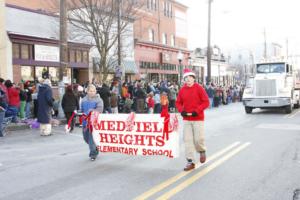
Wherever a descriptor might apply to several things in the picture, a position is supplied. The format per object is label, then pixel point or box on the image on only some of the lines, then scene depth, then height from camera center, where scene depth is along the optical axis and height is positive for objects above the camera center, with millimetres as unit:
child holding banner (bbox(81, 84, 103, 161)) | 8758 -539
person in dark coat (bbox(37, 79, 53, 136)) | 13094 -728
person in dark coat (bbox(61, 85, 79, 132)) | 14578 -644
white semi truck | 20141 -470
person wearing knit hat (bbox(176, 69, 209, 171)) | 7707 -593
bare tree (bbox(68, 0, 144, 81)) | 22172 +3721
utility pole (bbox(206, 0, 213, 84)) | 34625 +3658
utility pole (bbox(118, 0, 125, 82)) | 21891 +3102
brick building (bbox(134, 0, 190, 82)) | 37219 +4459
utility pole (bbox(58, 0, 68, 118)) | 16969 +1442
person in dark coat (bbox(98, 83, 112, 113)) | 16484 -453
